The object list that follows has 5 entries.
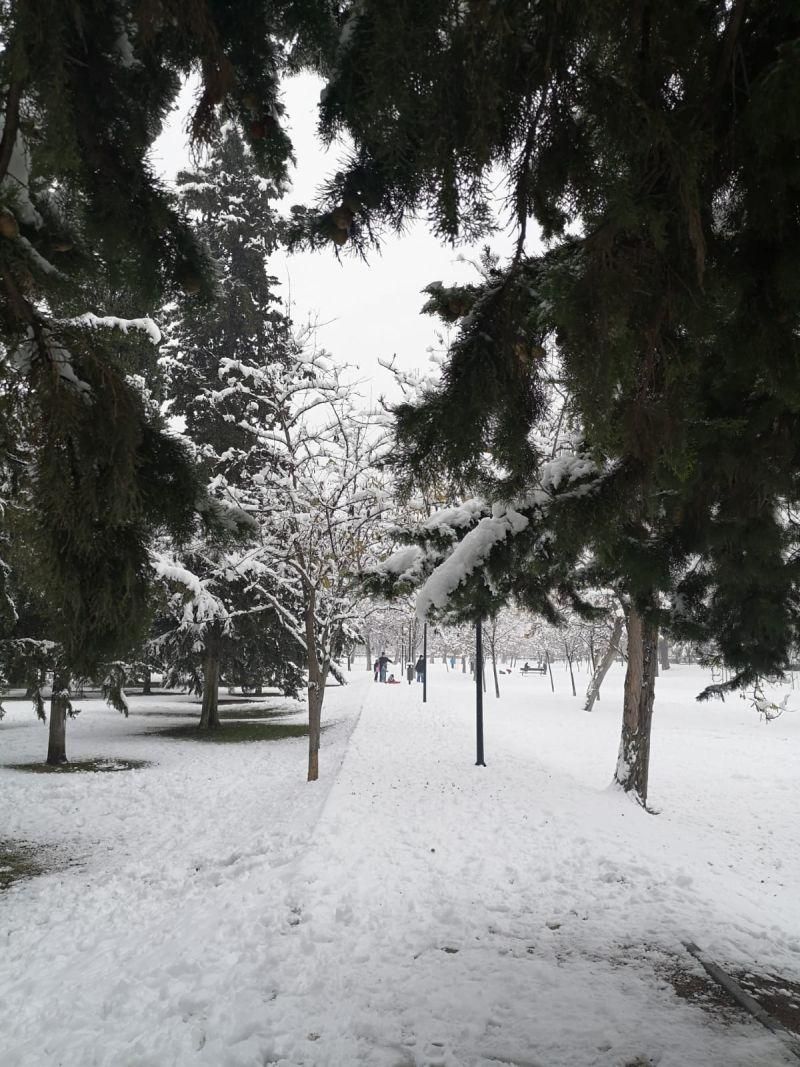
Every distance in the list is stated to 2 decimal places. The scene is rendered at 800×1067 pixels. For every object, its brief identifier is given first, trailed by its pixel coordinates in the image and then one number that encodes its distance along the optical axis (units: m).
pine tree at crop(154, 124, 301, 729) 16.83
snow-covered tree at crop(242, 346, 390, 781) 10.41
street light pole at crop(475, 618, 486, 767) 11.90
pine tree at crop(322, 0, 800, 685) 1.70
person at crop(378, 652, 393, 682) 40.94
